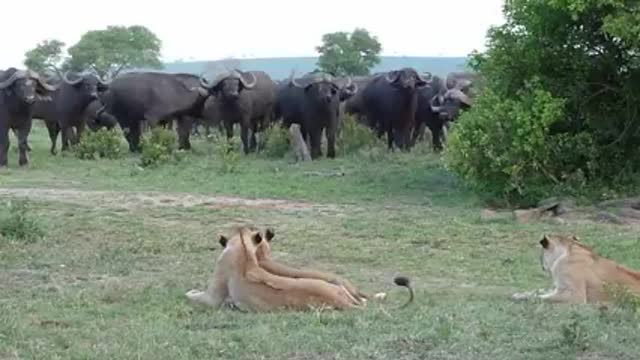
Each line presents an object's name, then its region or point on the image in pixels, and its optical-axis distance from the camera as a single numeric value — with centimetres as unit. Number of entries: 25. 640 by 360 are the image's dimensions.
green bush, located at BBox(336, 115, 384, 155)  2694
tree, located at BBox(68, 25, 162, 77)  6544
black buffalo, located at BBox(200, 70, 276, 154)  2853
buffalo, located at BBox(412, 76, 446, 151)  2842
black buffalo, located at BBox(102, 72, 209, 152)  2917
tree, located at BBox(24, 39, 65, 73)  6181
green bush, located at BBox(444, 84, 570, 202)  1662
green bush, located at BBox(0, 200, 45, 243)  1232
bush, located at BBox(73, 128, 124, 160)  2517
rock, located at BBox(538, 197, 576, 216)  1559
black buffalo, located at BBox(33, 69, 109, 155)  2797
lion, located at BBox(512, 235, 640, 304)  913
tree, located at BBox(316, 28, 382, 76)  6084
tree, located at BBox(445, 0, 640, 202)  1678
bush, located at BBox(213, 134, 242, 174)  2153
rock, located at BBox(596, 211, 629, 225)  1488
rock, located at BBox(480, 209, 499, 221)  1489
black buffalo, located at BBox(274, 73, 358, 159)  2631
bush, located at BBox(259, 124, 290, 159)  2609
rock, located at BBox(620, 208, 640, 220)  1521
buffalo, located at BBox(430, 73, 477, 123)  2619
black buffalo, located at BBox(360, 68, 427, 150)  2828
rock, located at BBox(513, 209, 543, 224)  1495
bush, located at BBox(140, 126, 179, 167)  2281
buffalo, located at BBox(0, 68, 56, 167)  2384
